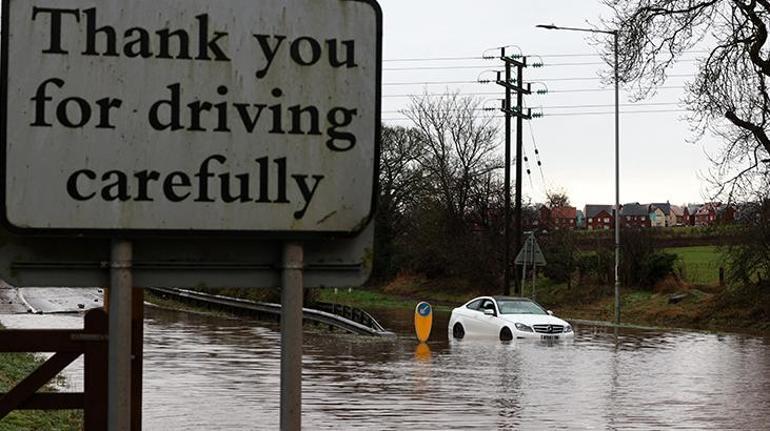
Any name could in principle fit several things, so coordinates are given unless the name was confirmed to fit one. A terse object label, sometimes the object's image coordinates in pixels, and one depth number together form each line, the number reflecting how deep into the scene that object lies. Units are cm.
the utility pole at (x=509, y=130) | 4750
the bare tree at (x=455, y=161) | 6838
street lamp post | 4000
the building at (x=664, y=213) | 15912
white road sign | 342
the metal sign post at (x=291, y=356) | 343
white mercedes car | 2836
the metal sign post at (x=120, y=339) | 336
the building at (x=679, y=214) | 15125
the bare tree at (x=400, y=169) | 7756
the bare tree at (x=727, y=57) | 3366
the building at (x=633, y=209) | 13496
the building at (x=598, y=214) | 15088
